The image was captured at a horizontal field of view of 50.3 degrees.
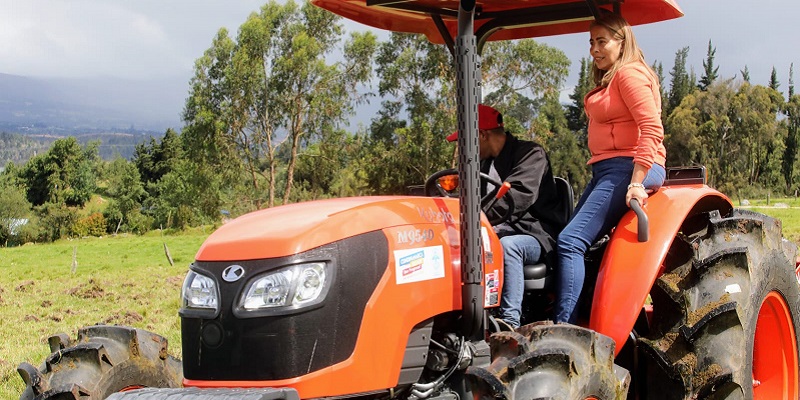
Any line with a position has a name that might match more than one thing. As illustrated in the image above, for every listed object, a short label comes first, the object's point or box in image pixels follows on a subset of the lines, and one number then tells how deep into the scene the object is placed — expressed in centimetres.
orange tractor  347
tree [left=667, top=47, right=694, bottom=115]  9806
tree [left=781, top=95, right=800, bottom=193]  8312
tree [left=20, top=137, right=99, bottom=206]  9462
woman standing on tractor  433
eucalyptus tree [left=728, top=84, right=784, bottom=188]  7725
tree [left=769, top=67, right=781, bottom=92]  10288
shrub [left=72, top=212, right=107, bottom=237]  7511
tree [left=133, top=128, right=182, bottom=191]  9794
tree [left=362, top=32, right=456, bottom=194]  4228
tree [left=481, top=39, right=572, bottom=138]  3678
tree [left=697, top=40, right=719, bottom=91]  10994
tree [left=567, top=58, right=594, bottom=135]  9494
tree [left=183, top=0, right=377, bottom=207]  4616
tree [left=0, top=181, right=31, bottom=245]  7238
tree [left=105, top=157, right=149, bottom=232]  8381
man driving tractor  440
